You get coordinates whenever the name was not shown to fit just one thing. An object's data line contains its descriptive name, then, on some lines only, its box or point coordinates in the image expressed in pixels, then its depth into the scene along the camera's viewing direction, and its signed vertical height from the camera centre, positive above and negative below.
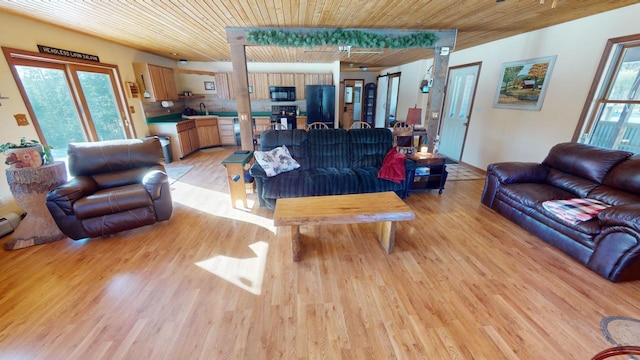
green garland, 3.45 +0.85
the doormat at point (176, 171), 4.39 -1.39
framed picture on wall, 3.52 +0.23
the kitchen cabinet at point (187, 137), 5.56 -0.90
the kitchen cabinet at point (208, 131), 6.50 -0.88
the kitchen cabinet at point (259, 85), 6.69 +0.37
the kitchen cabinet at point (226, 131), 6.87 -0.90
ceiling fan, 3.67 +0.77
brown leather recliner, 2.36 -0.94
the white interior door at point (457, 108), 4.86 -0.19
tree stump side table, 2.34 -1.00
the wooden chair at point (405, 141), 3.66 -0.67
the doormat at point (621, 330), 1.49 -1.45
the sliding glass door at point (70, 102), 3.13 -0.04
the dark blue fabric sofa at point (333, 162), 3.04 -0.88
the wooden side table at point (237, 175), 3.04 -0.95
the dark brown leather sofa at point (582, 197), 1.88 -0.98
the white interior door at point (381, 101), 8.66 -0.09
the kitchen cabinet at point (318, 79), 6.82 +0.54
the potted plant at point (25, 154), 2.32 -0.53
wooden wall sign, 3.22 +0.65
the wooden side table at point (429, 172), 3.43 -1.06
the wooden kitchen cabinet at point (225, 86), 6.72 +0.34
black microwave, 6.61 +0.15
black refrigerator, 6.55 -0.12
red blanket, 3.12 -0.90
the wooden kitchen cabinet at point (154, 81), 5.07 +0.39
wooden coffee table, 2.08 -0.98
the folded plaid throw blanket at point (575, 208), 2.14 -0.99
